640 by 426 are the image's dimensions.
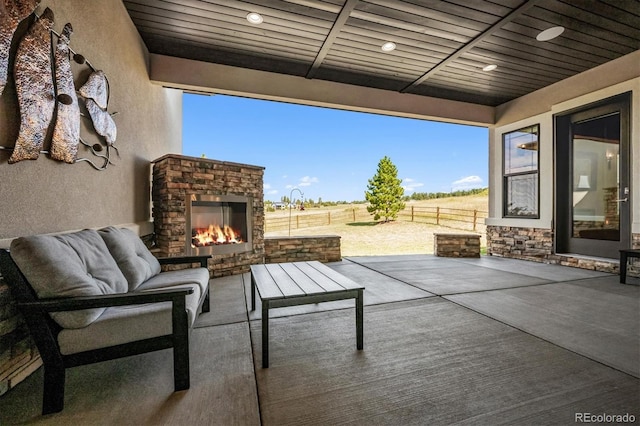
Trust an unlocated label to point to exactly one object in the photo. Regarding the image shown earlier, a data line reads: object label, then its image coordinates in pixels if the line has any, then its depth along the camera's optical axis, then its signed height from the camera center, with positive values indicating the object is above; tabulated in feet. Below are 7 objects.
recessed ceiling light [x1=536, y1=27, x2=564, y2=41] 11.25 +7.48
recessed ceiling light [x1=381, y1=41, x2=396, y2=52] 12.38 +7.62
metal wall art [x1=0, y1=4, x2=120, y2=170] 5.02 +2.69
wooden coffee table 5.67 -1.83
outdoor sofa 4.35 -1.79
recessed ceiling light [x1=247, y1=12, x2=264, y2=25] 10.46 +7.56
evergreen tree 47.37 +3.08
